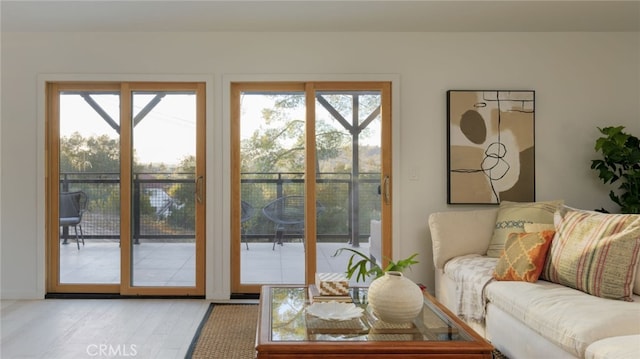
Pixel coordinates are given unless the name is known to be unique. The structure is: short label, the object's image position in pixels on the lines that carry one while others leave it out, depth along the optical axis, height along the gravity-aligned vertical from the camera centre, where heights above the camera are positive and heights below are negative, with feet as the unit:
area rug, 8.10 -3.39
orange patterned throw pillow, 8.00 -1.57
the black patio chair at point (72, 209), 12.17 -0.85
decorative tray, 6.28 -2.05
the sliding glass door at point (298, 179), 12.15 +0.00
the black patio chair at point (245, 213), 12.20 -1.00
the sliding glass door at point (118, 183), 12.09 -0.11
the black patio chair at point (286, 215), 12.22 -1.06
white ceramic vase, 6.07 -1.78
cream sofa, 5.59 -2.06
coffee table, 5.21 -2.13
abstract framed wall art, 11.85 +0.87
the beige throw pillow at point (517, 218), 10.13 -1.00
